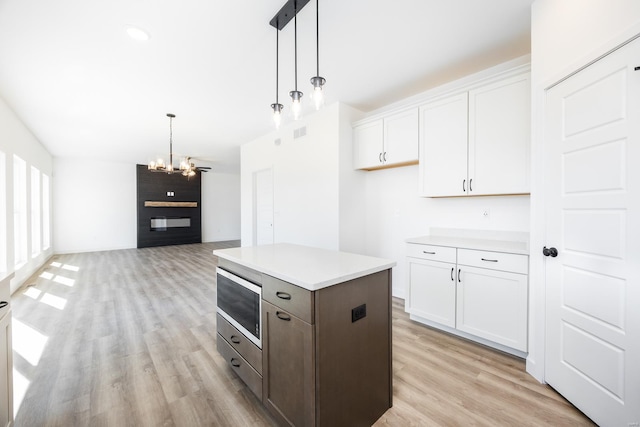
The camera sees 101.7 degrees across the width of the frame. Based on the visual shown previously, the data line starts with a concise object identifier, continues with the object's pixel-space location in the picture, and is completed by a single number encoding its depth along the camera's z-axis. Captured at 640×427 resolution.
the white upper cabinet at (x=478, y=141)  2.35
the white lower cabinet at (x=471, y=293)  2.20
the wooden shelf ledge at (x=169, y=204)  8.50
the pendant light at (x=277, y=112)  2.15
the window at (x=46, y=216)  6.44
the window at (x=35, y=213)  5.45
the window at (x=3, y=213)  3.58
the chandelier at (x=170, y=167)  5.22
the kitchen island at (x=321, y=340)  1.26
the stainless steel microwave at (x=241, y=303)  1.63
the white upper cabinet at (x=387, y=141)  3.13
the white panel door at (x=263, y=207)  5.52
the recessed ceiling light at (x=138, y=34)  2.22
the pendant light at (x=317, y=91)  1.77
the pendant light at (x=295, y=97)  1.90
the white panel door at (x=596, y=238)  1.37
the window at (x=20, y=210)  4.56
